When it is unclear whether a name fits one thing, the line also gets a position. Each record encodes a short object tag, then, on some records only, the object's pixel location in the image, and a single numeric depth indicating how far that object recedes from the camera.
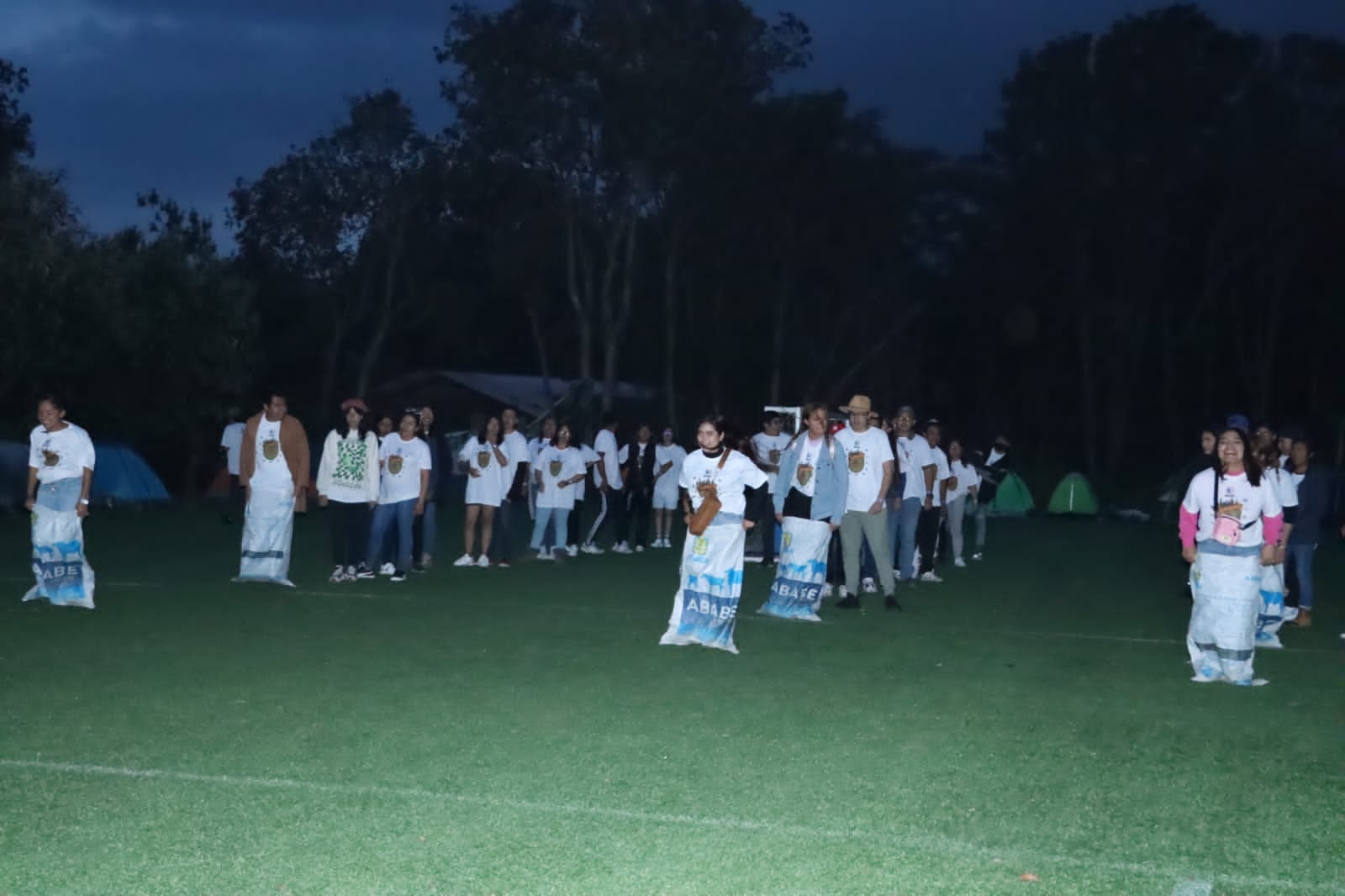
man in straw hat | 14.98
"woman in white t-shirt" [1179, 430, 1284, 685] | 10.68
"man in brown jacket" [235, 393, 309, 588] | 15.44
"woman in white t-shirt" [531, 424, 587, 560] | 20.69
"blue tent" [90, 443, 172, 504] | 30.77
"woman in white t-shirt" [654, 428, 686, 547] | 23.64
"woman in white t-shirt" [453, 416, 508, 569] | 18.77
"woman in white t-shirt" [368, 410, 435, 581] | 16.72
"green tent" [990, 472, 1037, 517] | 39.25
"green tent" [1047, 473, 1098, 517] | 40.16
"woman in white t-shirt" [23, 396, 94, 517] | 13.37
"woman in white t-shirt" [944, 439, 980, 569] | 21.23
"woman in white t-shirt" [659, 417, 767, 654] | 11.80
